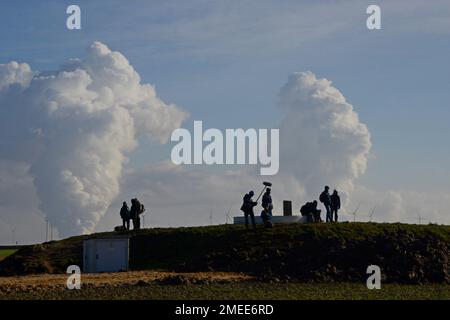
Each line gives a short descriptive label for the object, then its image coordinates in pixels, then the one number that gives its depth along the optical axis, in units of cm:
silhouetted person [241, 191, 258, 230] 4997
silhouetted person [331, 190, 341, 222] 5494
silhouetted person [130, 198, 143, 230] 5844
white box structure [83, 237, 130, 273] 4850
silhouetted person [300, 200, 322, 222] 5812
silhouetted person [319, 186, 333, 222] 5366
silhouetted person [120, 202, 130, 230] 5900
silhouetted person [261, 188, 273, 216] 5122
